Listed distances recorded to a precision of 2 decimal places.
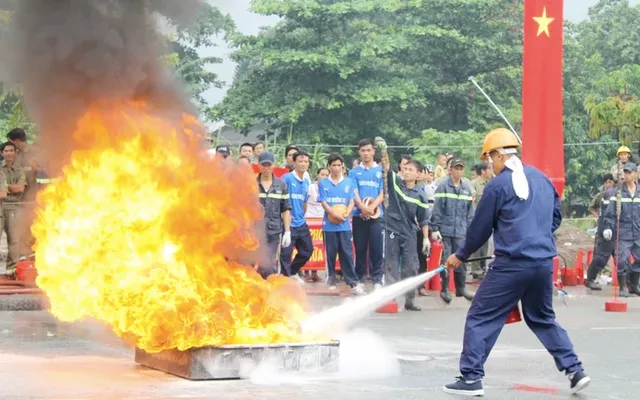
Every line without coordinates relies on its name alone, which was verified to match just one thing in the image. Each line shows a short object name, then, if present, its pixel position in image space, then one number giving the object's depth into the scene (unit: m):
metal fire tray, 8.02
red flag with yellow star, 15.61
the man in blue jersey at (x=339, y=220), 15.14
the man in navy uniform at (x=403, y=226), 13.98
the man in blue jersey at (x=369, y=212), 15.09
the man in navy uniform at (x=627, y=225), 17.11
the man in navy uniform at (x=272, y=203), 14.02
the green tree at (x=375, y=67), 37.91
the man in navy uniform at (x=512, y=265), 8.00
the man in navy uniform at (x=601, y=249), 17.52
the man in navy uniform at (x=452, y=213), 14.60
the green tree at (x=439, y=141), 35.47
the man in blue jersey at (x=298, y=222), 14.55
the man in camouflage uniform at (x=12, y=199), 14.71
